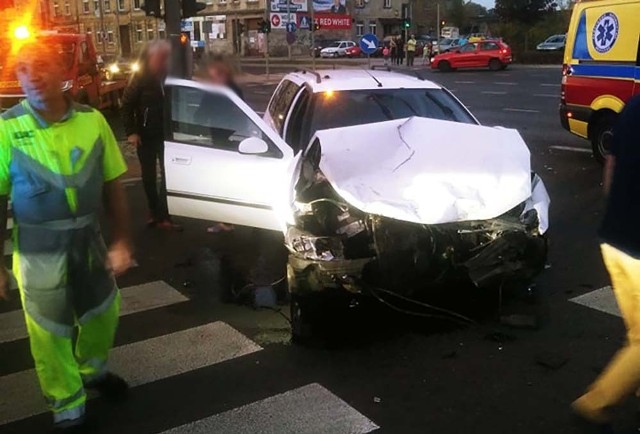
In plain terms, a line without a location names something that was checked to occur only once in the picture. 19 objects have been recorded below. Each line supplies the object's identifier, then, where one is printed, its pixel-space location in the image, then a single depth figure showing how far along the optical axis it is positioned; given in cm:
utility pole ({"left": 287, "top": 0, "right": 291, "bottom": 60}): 3659
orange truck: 1479
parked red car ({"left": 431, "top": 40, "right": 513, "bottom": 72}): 3659
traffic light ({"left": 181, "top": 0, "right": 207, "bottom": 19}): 1273
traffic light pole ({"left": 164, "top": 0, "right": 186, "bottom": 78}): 1205
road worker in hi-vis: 345
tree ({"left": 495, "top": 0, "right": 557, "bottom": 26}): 5366
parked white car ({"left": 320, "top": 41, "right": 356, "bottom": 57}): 5528
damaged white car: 477
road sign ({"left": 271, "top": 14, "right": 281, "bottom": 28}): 3344
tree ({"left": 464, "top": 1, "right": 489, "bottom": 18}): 8081
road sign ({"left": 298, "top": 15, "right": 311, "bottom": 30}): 3359
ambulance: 967
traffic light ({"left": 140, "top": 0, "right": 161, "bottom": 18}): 1264
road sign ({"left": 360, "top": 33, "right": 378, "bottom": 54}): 2530
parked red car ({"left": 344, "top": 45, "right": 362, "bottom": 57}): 5497
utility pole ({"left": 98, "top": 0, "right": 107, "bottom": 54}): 6769
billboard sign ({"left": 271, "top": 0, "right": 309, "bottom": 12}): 3904
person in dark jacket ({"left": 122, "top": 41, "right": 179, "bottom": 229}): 751
